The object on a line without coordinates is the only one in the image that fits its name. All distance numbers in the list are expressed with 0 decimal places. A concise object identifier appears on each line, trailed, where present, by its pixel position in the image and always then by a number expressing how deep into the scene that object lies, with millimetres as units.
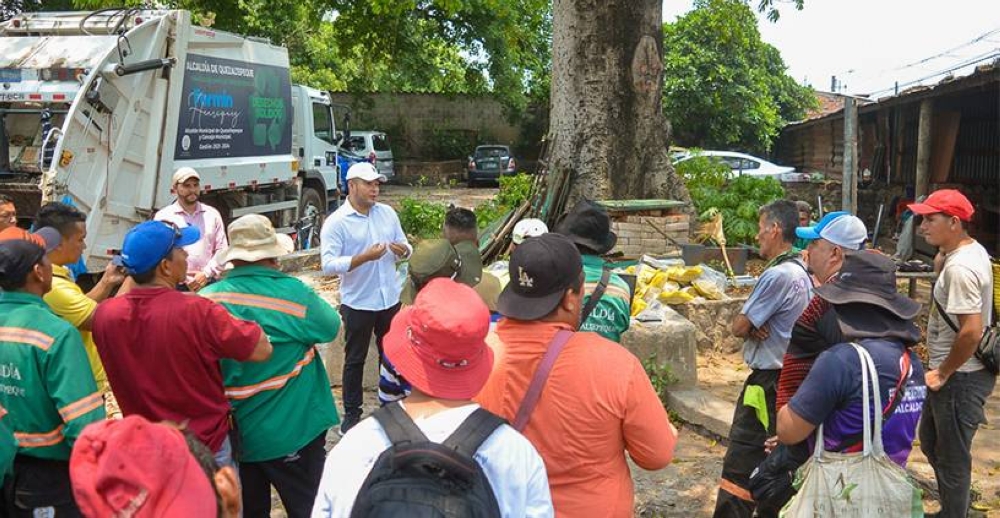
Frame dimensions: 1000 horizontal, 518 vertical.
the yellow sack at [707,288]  7934
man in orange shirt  2568
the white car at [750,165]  21219
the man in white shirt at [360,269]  5730
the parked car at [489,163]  27750
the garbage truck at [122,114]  9266
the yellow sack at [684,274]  8102
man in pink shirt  6051
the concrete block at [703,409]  5898
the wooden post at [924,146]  14969
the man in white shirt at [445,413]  2109
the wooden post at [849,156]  9234
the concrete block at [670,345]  6500
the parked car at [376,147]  25922
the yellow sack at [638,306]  7123
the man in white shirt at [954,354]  4105
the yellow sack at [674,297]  7715
